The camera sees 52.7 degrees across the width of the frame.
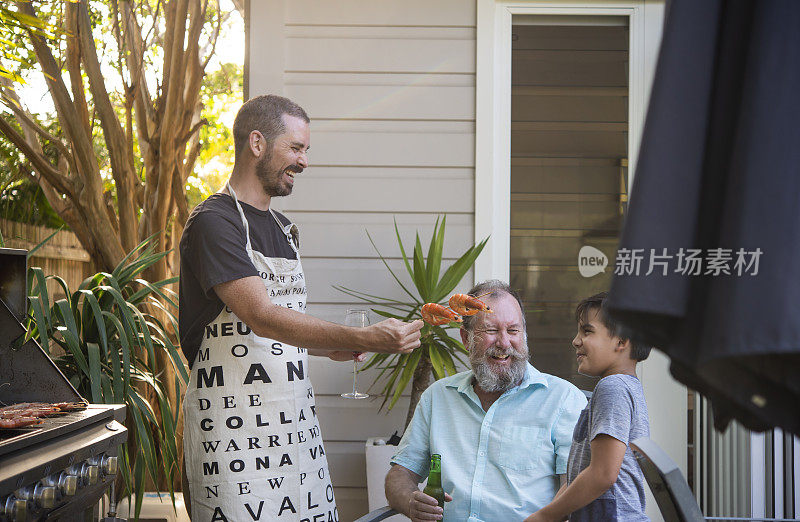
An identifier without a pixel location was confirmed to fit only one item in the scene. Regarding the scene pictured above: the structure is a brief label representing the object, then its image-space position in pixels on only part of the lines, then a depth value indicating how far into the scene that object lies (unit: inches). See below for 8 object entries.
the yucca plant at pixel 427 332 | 126.2
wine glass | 89.4
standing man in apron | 85.3
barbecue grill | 64.7
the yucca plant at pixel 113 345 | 112.4
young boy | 74.4
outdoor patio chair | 51.6
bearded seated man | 94.8
